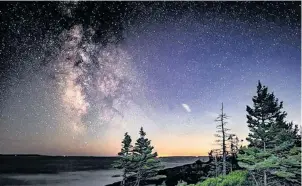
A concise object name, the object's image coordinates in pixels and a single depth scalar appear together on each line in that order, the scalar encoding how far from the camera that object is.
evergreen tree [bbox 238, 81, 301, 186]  8.28
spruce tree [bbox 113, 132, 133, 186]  12.62
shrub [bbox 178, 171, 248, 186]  8.82
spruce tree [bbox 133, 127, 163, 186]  12.65
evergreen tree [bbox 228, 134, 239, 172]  16.35
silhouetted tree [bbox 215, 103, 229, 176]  10.54
